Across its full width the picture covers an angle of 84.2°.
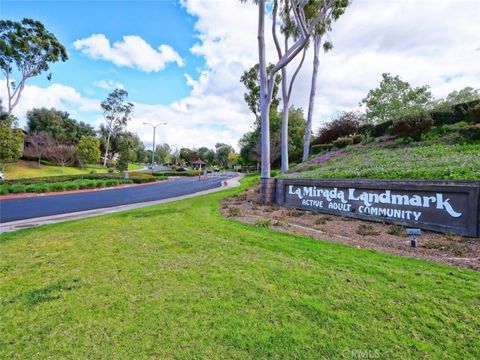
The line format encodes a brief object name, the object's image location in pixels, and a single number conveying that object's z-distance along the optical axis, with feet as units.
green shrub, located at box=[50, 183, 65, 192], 55.47
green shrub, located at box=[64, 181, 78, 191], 57.67
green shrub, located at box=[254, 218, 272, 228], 20.06
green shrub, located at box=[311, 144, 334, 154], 64.80
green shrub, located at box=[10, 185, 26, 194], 51.13
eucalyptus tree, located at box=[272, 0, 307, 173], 41.01
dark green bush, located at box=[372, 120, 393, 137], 52.54
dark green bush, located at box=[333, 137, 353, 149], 58.95
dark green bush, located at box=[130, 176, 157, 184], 79.71
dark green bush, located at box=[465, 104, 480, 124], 35.58
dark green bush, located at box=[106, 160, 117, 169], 166.07
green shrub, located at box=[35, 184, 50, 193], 53.47
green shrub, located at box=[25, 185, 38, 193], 52.85
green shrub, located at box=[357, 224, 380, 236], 17.03
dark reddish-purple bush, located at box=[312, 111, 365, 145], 70.49
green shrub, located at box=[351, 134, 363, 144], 59.21
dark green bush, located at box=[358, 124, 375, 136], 60.80
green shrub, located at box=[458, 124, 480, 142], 31.94
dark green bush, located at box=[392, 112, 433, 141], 40.22
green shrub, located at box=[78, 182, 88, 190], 60.48
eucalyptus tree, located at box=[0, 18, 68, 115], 81.25
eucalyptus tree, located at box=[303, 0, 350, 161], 52.12
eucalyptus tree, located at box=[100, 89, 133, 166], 144.36
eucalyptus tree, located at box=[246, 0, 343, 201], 33.30
